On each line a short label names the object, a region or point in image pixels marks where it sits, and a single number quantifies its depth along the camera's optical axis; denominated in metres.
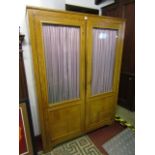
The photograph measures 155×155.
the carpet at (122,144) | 1.71
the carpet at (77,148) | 1.70
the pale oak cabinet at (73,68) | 1.38
